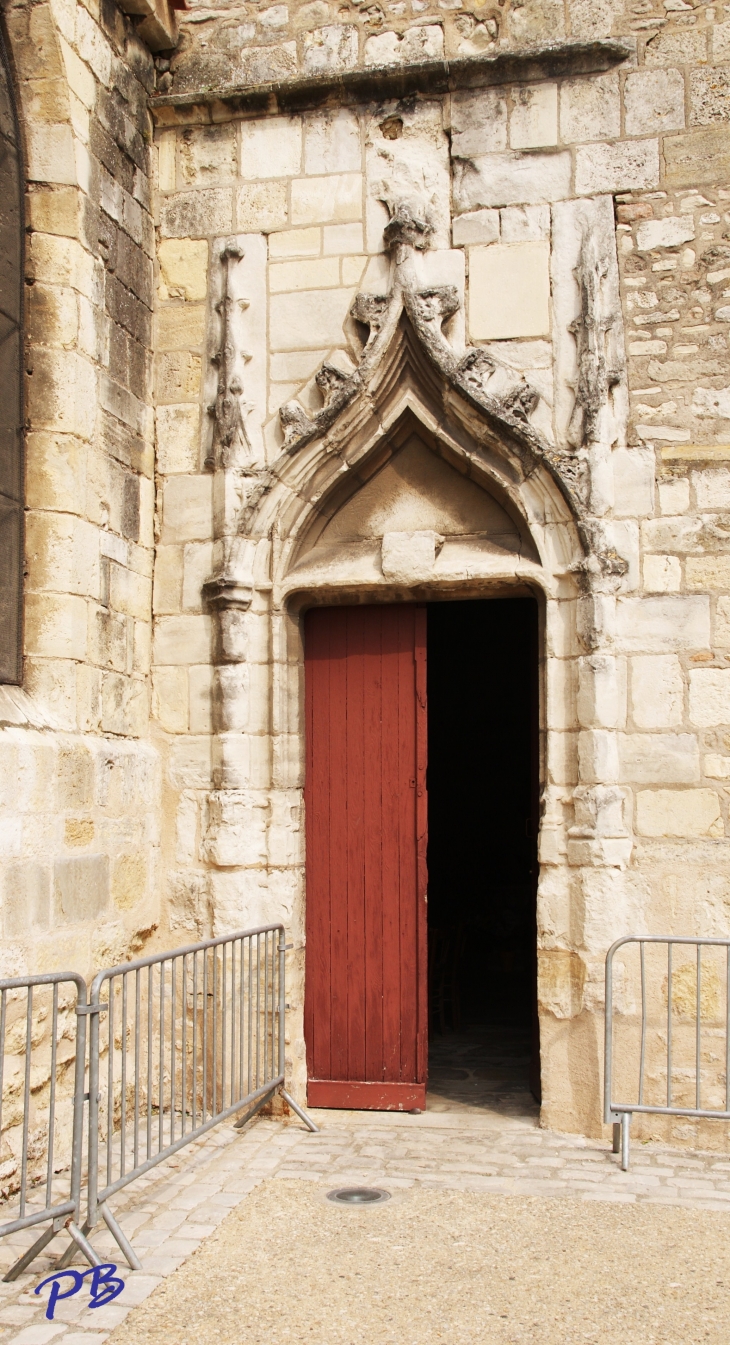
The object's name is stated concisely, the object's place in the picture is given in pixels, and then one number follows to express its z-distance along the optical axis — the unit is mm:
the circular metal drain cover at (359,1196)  3998
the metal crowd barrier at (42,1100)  3371
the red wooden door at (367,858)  5418
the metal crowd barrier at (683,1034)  4773
